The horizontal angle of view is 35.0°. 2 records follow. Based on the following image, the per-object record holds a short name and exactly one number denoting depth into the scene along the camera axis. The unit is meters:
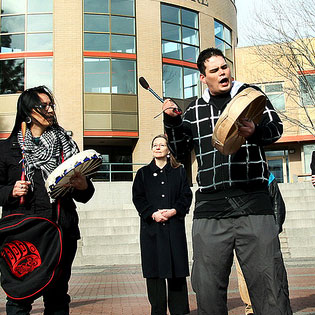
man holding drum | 3.16
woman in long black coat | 5.13
